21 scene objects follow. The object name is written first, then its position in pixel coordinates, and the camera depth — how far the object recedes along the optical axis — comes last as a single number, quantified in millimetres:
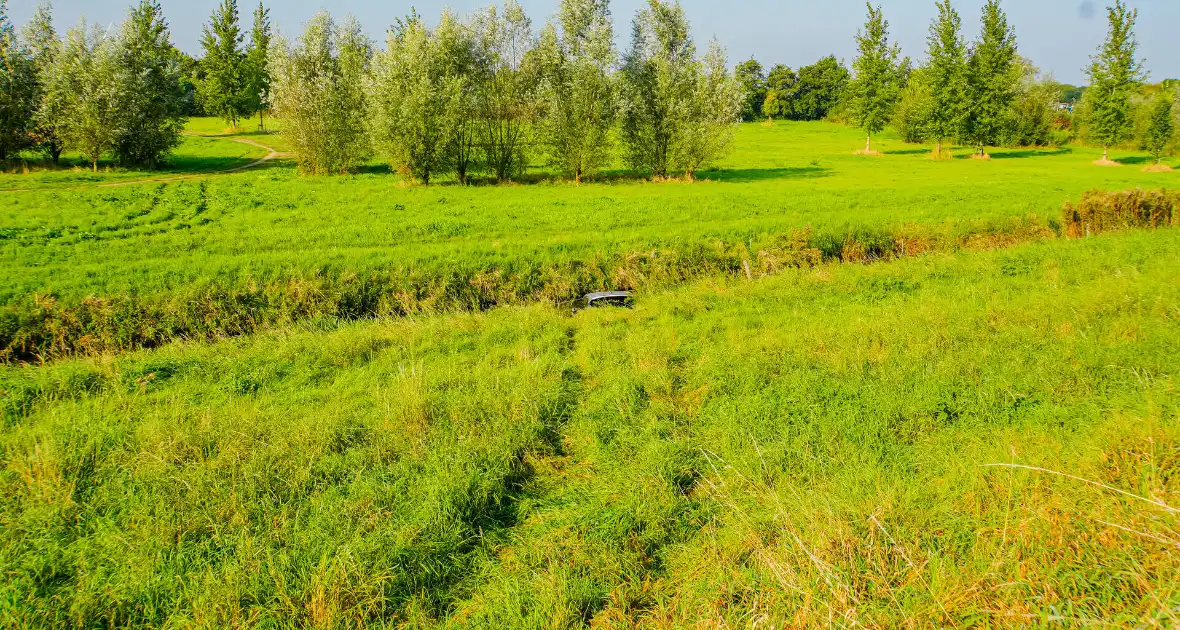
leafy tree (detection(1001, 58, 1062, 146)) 71125
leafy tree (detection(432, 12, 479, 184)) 35750
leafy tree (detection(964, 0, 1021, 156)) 59094
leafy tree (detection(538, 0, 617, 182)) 37094
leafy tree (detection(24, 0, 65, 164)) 37625
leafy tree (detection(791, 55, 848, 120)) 119000
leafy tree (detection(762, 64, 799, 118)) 112012
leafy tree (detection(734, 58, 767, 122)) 120375
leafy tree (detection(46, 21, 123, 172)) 37375
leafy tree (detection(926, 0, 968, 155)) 59750
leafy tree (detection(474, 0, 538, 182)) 37125
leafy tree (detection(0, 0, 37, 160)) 37438
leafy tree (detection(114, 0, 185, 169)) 38750
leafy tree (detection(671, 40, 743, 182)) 38562
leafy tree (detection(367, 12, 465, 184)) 34719
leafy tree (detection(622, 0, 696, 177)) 38344
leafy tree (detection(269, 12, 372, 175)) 39094
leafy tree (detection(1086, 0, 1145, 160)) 55344
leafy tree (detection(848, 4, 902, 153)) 64438
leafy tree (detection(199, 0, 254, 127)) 66438
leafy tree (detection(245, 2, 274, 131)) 69238
